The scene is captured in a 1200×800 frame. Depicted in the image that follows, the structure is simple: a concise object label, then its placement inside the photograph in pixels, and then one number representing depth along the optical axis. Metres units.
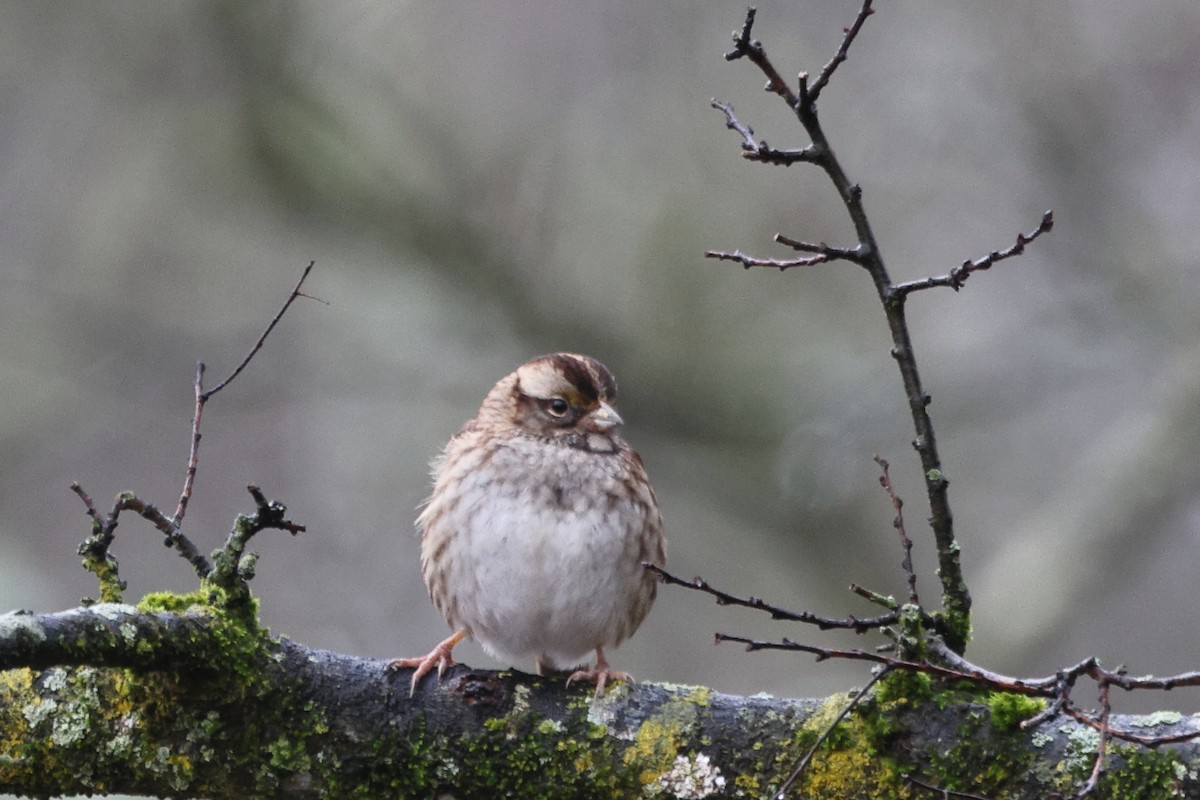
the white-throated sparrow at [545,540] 9.76
